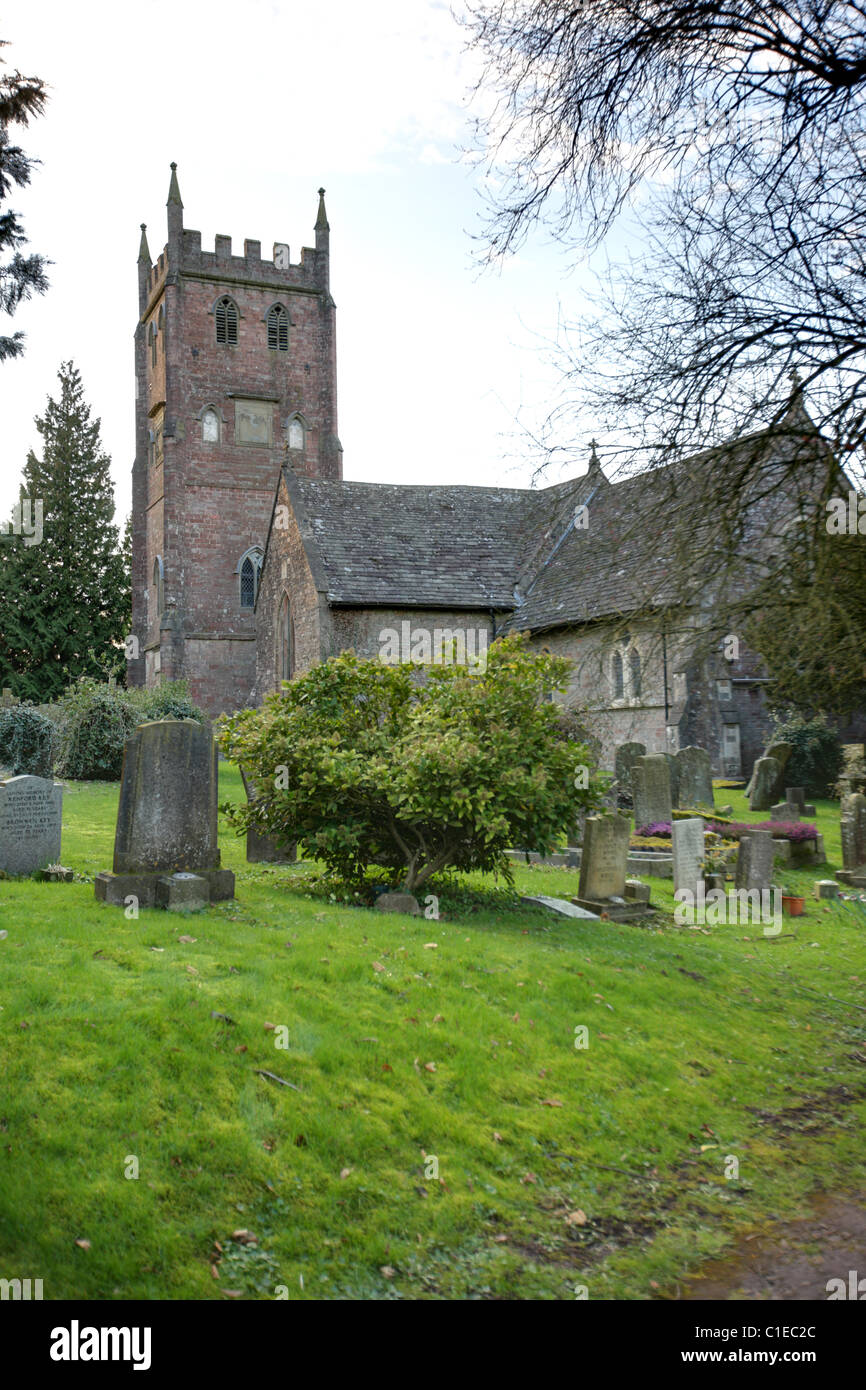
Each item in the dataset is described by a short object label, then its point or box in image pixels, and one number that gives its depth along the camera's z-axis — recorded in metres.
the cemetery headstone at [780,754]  22.55
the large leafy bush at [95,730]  24.38
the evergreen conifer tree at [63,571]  45.62
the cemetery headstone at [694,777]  19.80
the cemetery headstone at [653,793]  16.75
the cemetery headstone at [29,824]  10.15
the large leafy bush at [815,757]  24.31
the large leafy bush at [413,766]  9.62
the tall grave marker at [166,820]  8.83
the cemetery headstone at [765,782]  22.23
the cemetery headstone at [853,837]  14.34
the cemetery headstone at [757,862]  13.07
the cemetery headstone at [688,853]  12.84
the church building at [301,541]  22.41
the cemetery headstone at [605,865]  11.44
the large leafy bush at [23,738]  22.72
